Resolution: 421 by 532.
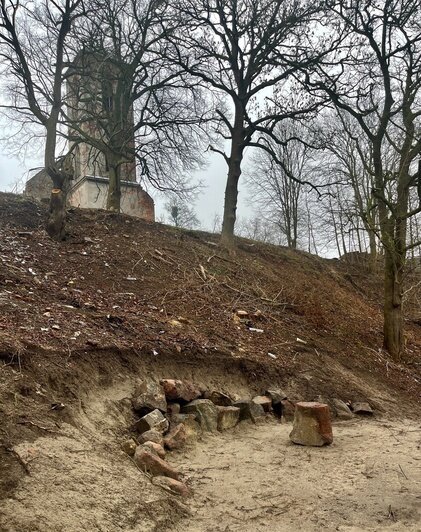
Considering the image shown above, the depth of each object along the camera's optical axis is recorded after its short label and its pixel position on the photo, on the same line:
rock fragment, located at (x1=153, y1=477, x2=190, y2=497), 3.89
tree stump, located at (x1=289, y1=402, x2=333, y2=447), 5.43
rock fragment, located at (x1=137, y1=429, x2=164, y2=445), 4.73
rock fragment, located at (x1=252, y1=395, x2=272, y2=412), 6.55
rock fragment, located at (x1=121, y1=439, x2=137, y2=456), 4.39
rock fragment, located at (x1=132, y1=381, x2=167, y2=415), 5.36
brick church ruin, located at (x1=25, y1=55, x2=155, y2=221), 17.66
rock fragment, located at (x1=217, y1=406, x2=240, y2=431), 5.82
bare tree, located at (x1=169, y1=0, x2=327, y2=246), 13.65
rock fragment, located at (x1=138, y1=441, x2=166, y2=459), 4.42
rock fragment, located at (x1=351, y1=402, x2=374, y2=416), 7.21
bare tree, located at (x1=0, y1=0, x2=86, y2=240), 13.72
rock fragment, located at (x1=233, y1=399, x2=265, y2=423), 6.23
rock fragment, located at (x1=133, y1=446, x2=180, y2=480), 4.11
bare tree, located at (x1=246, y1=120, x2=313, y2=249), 23.57
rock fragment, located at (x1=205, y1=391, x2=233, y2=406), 6.28
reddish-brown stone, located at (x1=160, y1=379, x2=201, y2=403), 5.81
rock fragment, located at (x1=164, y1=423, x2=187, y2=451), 4.92
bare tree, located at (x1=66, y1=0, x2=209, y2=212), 15.28
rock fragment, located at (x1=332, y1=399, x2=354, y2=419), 6.98
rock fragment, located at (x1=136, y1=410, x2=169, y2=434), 4.97
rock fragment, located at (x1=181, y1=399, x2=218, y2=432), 5.66
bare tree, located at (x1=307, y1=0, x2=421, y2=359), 9.79
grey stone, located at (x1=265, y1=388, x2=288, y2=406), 6.80
